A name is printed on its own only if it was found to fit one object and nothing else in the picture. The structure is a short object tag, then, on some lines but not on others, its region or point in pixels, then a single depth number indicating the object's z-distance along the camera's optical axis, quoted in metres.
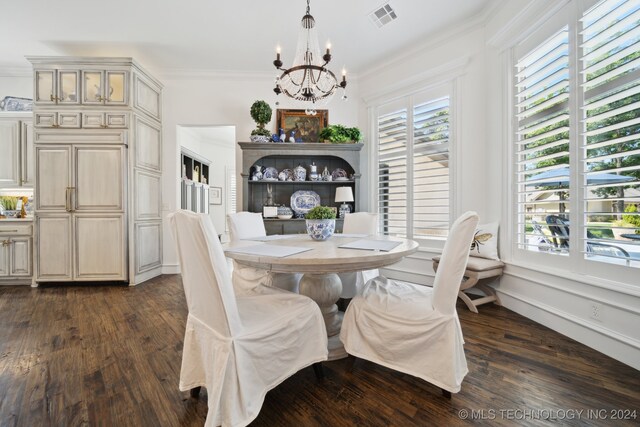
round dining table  1.38
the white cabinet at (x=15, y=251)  3.54
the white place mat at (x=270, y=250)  1.49
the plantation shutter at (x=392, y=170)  3.75
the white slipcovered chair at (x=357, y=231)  2.40
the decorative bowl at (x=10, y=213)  3.76
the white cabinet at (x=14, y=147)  3.75
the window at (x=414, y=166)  3.42
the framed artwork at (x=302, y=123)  4.12
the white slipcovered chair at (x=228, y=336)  1.10
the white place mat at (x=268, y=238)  2.12
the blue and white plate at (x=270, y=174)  3.97
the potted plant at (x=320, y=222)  2.03
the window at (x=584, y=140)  1.75
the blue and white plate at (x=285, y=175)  3.95
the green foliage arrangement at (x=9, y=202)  3.84
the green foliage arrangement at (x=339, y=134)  3.90
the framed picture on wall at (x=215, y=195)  6.71
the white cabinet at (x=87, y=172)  3.49
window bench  2.61
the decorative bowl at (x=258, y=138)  3.82
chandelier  2.10
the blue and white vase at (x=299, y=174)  4.01
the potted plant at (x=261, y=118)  3.83
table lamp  3.70
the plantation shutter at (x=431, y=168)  3.39
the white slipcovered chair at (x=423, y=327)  1.35
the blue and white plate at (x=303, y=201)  4.04
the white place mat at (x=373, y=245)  1.67
